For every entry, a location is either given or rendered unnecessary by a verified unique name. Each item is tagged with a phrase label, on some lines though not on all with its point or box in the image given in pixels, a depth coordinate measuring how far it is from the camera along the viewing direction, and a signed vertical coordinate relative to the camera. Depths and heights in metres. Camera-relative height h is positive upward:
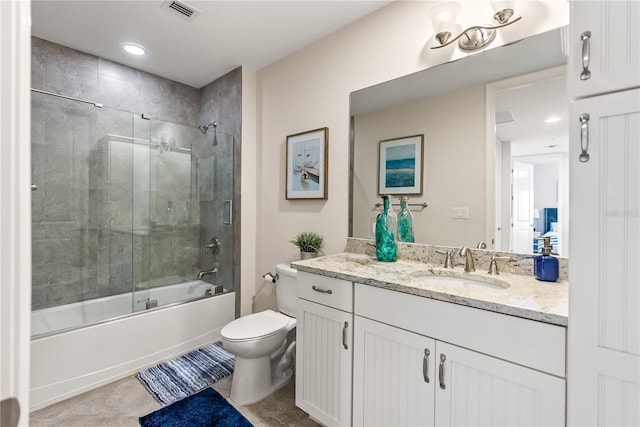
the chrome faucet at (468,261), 1.55 -0.25
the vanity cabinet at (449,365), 0.98 -0.57
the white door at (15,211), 0.46 +0.00
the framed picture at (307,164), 2.24 +0.37
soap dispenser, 1.33 -0.22
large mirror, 1.41 +0.38
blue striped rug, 1.97 -1.16
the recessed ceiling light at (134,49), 2.38 +1.30
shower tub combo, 2.14 -0.24
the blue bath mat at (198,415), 1.68 -1.17
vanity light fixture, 1.48 +0.96
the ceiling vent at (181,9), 1.89 +1.30
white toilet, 1.86 -0.86
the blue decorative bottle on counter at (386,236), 1.79 -0.14
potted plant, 2.24 -0.24
